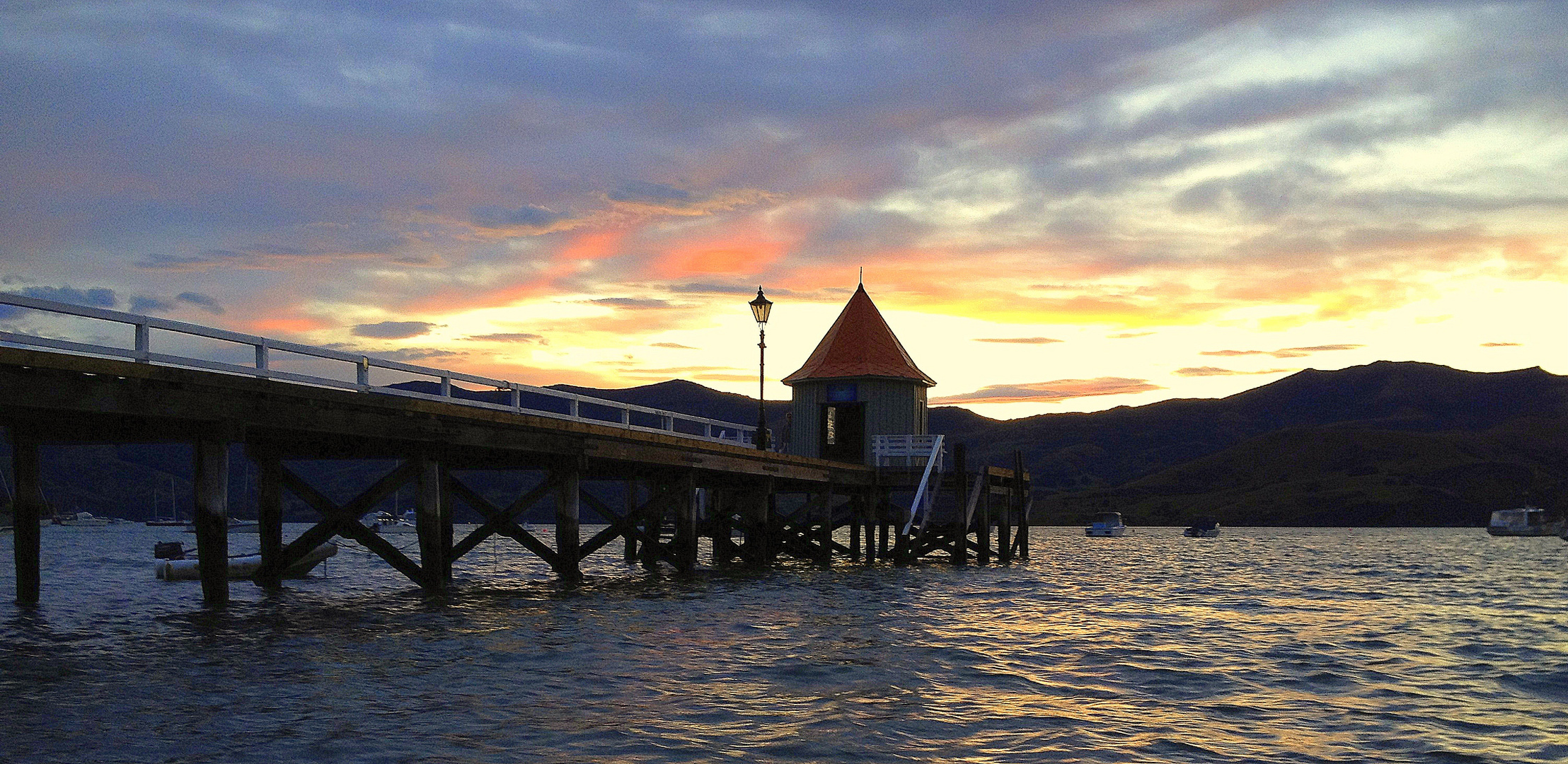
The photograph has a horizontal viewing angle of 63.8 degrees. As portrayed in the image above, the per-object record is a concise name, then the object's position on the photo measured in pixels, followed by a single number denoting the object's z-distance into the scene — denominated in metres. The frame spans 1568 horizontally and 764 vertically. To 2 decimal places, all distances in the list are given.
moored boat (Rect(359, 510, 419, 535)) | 168.75
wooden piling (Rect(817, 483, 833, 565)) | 39.91
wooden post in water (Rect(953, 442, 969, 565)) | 40.25
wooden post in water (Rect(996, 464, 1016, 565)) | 47.44
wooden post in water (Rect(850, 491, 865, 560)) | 43.13
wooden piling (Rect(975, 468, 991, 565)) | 44.34
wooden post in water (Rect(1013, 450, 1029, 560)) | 48.91
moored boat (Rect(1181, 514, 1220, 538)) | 129.25
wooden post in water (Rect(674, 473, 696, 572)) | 33.34
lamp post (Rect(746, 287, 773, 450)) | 34.38
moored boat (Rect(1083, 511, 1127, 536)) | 133.50
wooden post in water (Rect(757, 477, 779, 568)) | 37.91
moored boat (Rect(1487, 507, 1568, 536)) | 129.00
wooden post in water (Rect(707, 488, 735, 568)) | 40.97
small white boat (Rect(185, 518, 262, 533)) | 139.00
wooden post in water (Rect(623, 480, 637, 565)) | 41.45
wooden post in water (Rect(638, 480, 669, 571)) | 34.34
